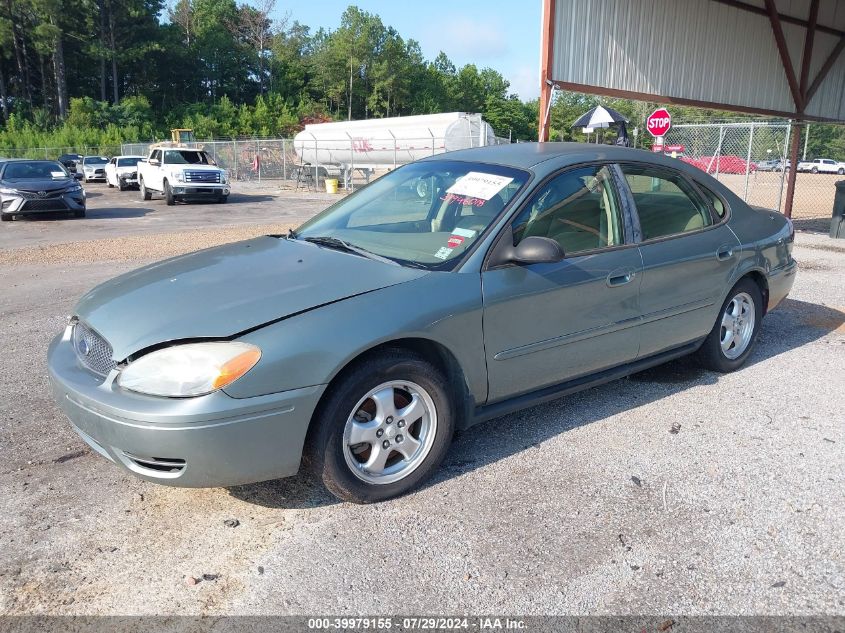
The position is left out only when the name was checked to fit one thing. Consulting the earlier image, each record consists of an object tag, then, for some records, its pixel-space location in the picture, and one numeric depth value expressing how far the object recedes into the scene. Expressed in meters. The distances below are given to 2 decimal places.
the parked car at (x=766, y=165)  36.28
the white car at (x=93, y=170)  34.94
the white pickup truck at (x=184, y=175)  21.34
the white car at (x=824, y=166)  55.72
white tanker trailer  28.50
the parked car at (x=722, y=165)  17.95
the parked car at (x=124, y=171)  28.48
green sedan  2.71
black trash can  12.20
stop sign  15.15
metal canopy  10.59
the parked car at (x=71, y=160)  37.06
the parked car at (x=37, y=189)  16.08
